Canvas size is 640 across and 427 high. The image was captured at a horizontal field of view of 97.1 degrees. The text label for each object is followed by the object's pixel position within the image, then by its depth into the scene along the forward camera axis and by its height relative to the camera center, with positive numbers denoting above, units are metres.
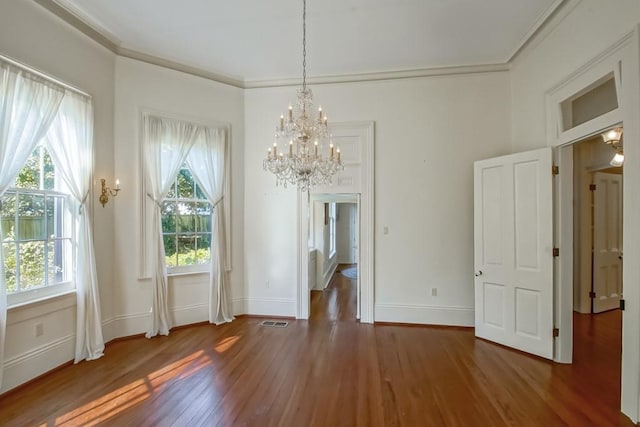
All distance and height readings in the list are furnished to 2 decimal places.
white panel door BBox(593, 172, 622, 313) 4.49 -0.47
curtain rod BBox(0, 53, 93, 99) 2.42 +1.33
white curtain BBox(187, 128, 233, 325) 4.04 +0.27
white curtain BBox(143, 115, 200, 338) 3.68 +0.52
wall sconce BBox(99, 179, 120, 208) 3.37 +0.28
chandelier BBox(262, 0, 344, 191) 2.69 +0.59
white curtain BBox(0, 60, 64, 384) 2.37 +0.87
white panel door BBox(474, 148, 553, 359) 3.04 -0.42
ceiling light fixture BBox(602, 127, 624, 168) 3.36 +0.90
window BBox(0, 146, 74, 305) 2.60 -0.18
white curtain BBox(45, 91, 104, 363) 2.97 +0.16
